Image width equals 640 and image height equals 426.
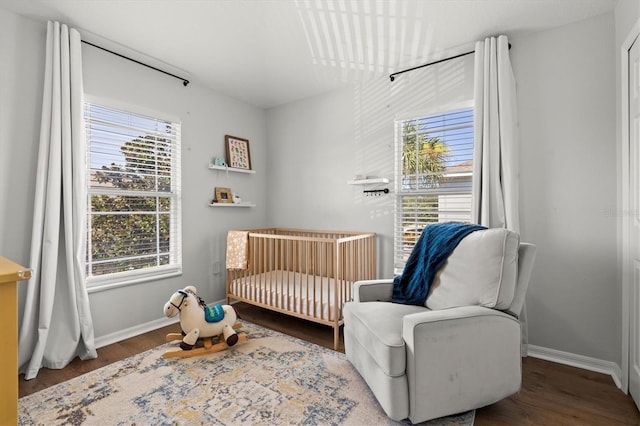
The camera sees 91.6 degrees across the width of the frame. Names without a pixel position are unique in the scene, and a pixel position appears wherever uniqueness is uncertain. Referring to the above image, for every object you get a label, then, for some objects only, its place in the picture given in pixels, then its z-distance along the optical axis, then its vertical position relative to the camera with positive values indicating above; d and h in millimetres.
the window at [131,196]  2498 +136
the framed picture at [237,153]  3459 +674
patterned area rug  1591 -1054
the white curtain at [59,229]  2051 -116
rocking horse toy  2281 -876
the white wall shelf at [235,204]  3296 +77
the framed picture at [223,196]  3352 +171
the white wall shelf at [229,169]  3275 +462
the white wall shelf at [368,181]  2877 +284
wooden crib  2492 -654
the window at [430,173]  2623 +332
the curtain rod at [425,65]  2543 +1278
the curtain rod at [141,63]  2418 +1289
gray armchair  1476 -650
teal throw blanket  1967 -323
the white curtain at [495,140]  2232 +514
